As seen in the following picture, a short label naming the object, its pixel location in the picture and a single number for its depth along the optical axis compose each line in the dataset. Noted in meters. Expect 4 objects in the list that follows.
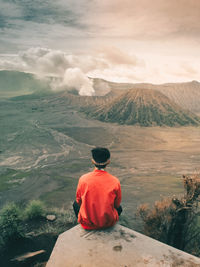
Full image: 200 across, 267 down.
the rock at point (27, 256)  4.57
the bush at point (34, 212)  7.08
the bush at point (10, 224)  5.45
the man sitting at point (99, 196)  3.01
